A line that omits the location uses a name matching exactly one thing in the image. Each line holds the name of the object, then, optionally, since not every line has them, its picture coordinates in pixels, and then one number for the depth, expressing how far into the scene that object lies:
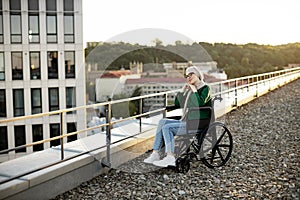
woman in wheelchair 4.75
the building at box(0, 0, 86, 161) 19.02
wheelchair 4.80
